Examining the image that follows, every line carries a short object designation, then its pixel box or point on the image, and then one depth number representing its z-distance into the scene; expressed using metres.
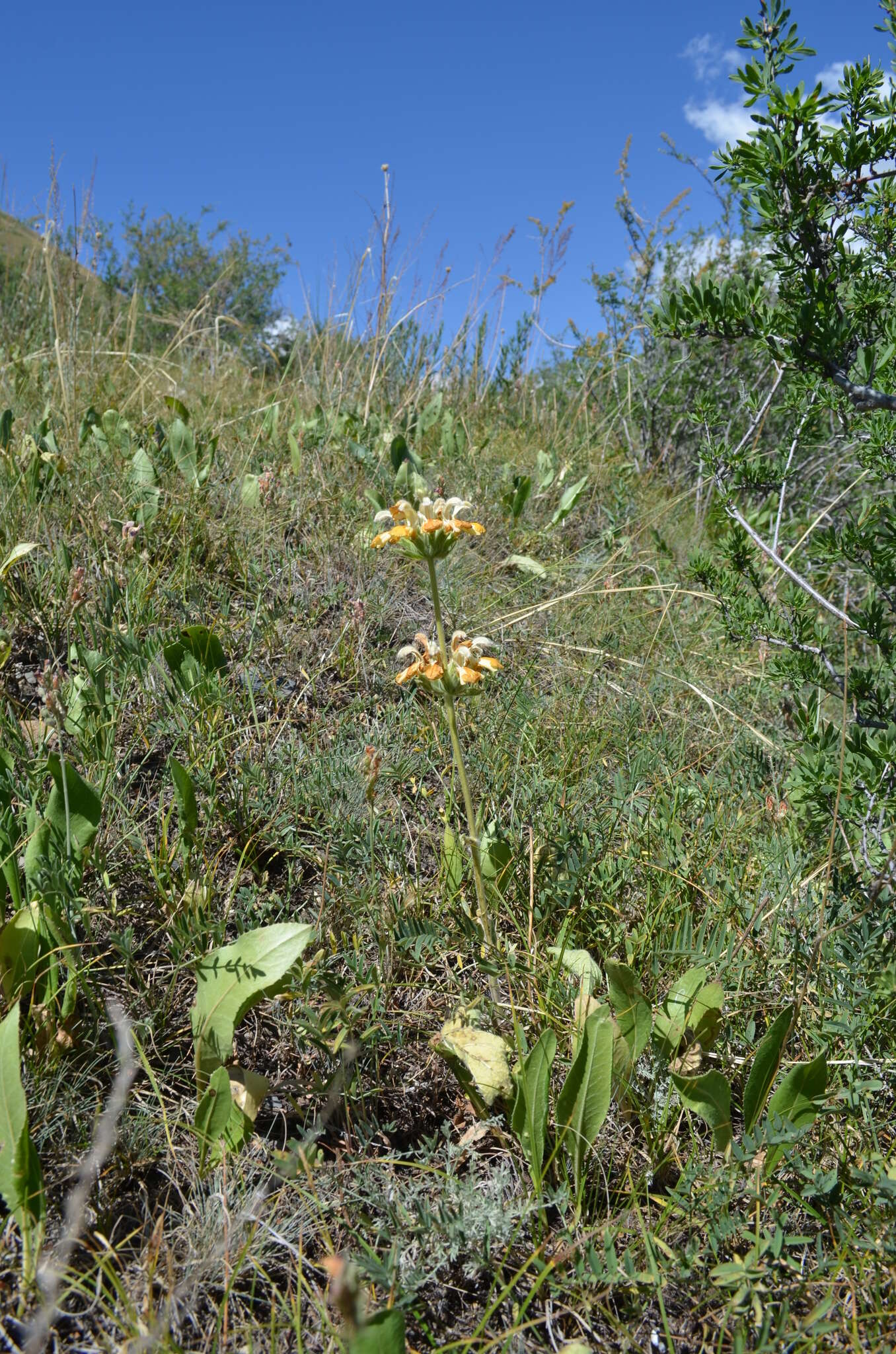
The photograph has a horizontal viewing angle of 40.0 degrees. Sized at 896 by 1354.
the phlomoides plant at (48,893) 0.71
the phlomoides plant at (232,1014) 0.68
